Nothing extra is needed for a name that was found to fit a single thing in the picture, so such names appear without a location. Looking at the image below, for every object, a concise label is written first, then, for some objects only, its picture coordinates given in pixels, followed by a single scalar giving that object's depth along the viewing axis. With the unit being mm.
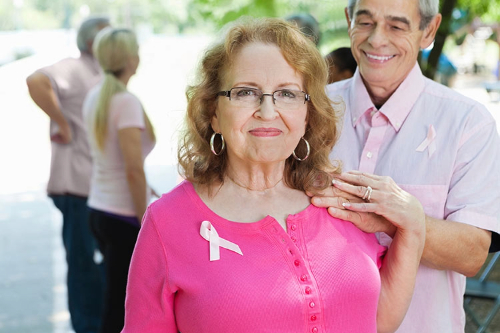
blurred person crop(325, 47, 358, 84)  3465
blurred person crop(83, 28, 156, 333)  4074
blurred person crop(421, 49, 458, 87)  17391
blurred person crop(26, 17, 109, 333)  4848
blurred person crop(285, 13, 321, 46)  4367
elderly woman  1765
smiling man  2021
